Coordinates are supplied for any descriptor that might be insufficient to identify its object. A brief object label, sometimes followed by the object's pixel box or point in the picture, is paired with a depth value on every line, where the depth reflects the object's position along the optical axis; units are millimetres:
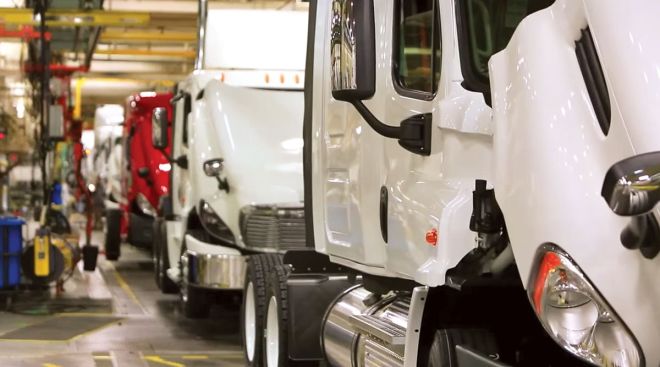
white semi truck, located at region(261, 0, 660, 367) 3180
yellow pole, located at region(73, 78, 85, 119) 29778
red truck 17281
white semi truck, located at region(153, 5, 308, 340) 10023
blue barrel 12477
